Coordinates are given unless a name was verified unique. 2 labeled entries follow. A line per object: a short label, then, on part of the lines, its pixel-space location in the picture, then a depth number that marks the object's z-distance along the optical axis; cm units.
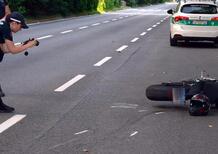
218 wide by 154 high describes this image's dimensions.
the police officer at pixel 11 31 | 694
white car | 1728
